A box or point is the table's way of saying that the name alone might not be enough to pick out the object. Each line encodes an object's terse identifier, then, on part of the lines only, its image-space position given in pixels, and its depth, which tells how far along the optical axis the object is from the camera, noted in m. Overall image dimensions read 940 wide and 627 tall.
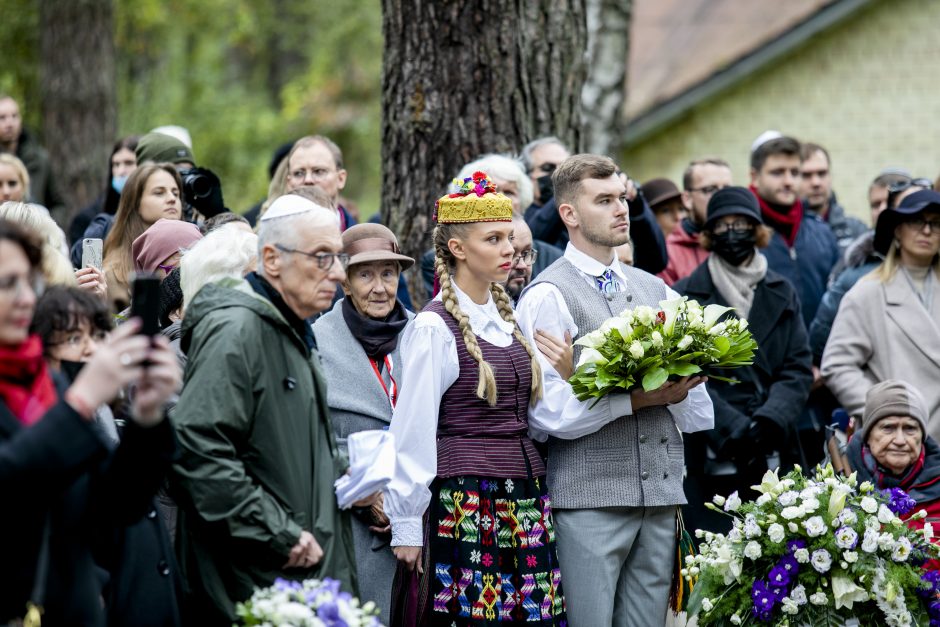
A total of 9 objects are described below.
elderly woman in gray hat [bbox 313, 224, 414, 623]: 11.18
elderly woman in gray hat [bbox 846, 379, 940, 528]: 13.48
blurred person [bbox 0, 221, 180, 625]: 6.89
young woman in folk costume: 10.76
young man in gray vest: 11.45
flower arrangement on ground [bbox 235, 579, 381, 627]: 8.43
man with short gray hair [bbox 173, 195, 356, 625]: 9.02
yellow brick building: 35.69
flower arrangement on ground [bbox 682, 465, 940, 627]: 11.55
